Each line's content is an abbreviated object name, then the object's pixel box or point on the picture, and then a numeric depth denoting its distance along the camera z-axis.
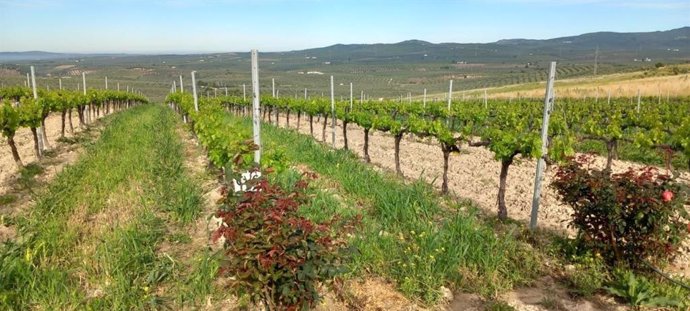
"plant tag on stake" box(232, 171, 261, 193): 3.65
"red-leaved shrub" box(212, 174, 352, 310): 3.26
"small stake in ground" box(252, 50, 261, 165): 6.67
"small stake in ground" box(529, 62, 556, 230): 6.41
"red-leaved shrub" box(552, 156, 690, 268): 4.85
